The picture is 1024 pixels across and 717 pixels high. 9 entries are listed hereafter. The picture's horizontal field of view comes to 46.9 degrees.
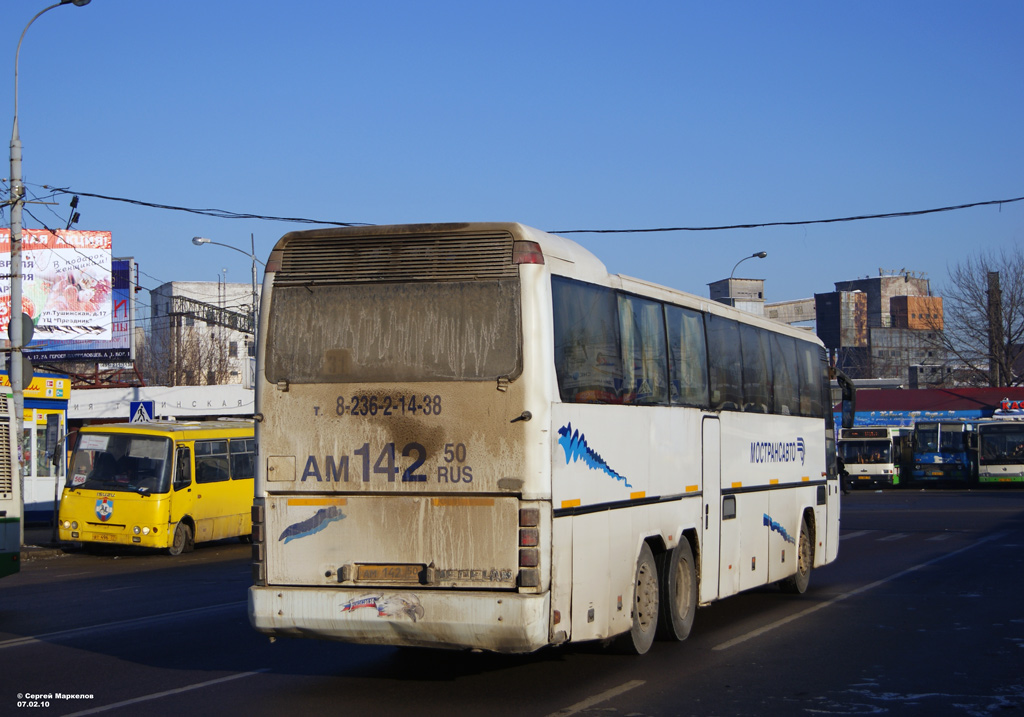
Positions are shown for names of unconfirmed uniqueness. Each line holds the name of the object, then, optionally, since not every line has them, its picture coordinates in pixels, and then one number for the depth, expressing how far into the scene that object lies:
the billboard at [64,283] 41.44
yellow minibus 21.83
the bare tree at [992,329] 74.56
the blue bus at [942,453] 51.09
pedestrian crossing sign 35.03
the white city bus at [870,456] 50.22
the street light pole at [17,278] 21.59
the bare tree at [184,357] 68.25
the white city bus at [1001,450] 47.28
